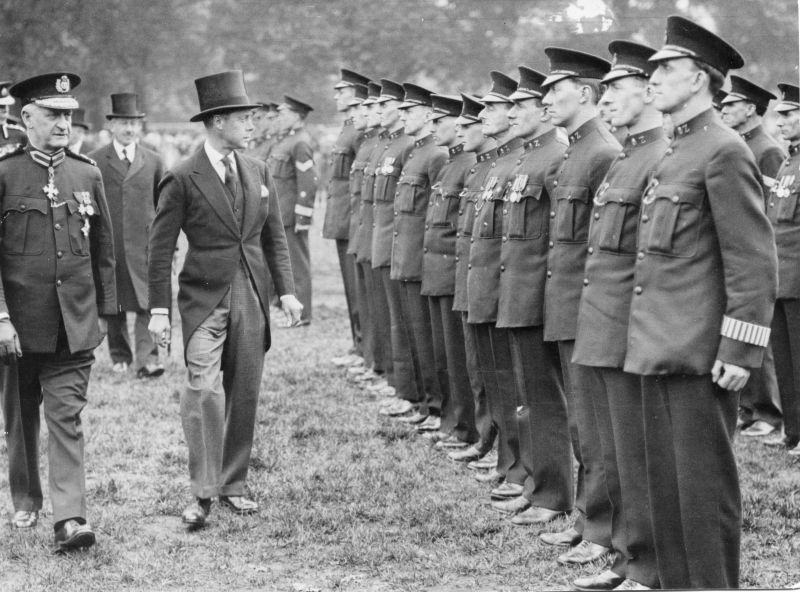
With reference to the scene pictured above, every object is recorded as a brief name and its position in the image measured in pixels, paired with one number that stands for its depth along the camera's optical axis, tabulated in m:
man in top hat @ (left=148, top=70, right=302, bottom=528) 6.35
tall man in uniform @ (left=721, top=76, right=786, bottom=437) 8.05
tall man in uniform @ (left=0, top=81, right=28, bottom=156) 8.54
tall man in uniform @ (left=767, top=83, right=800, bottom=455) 7.89
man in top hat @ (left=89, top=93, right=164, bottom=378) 10.71
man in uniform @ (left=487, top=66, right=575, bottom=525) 6.26
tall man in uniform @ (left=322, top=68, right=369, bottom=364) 11.44
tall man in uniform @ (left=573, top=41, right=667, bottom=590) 4.89
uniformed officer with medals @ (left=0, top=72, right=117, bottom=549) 5.94
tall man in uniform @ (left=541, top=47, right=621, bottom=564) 5.61
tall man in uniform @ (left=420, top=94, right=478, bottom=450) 8.07
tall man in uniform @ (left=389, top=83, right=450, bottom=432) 8.71
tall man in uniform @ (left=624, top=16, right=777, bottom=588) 4.31
